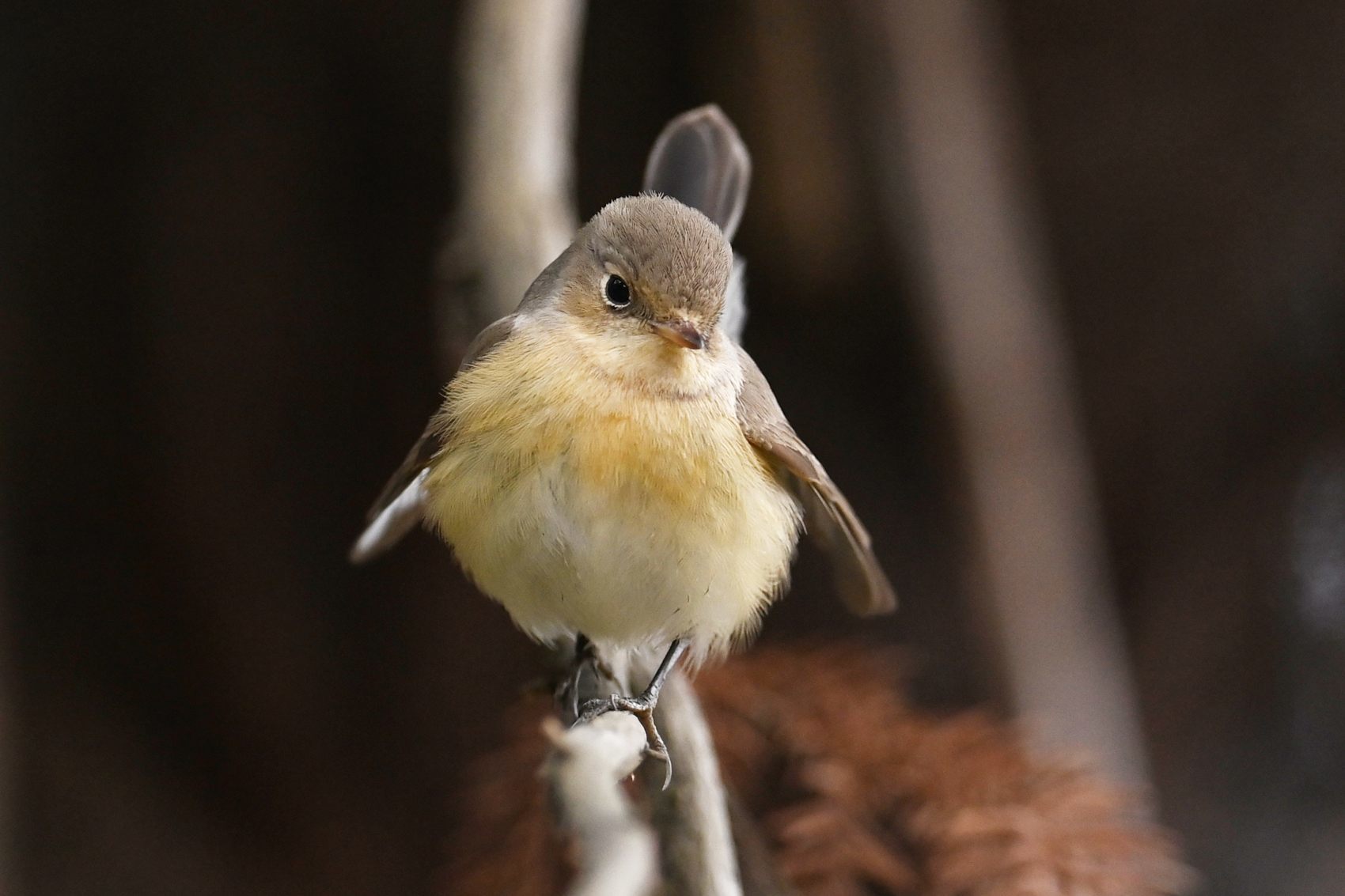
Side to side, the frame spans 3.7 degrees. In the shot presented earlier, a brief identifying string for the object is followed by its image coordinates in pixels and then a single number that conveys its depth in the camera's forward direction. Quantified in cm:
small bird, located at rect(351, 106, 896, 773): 274
